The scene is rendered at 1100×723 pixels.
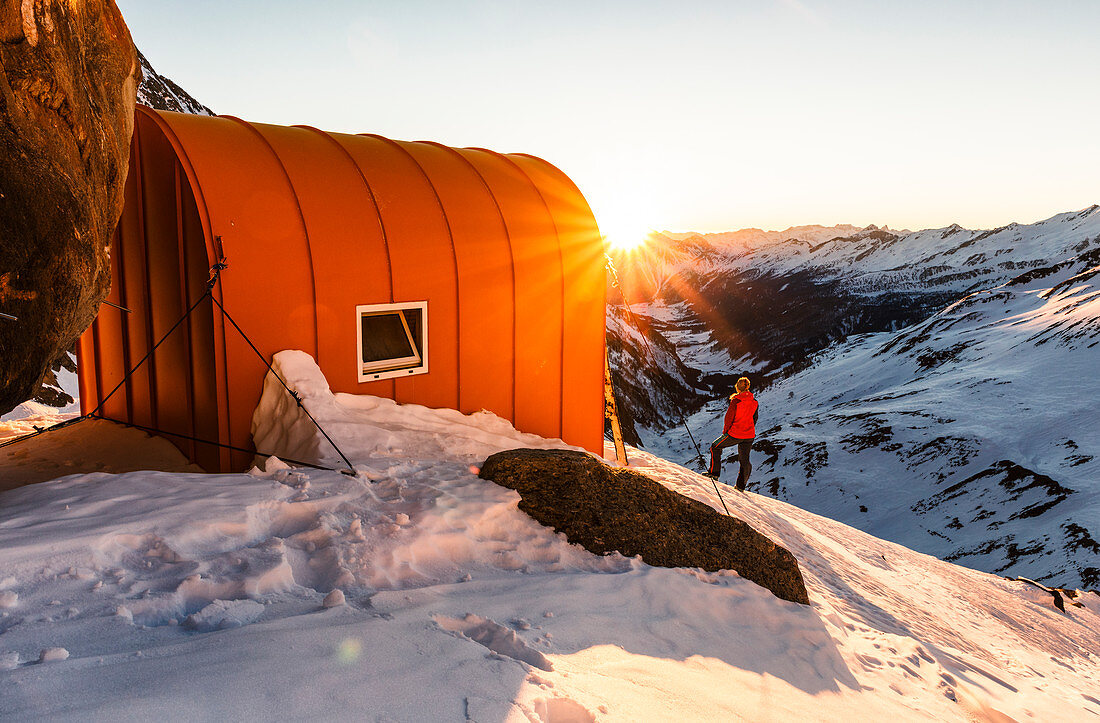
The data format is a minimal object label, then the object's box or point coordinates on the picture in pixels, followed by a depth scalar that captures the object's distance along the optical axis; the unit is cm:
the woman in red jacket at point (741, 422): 1070
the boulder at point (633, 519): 527
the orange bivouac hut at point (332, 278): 675
